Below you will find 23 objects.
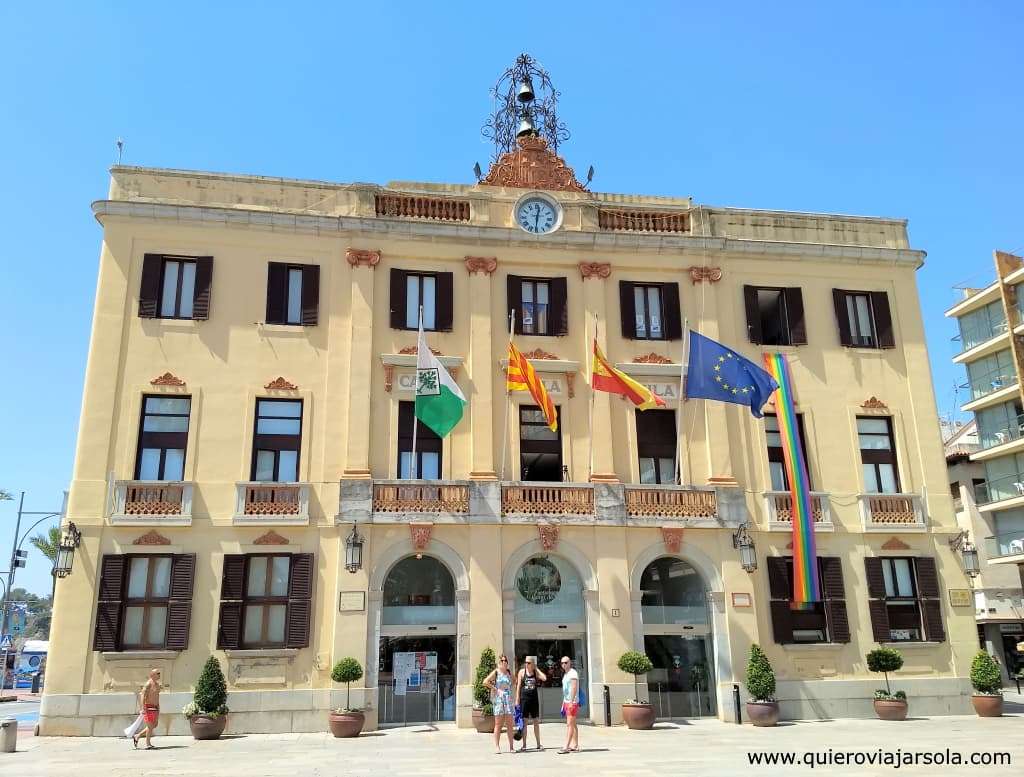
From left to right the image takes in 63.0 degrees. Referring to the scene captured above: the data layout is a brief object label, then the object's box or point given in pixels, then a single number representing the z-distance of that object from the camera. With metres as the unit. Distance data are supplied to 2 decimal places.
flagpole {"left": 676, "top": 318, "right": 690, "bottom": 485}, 24.19
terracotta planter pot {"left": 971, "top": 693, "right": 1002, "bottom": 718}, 22.78
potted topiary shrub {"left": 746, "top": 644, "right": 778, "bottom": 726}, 21.42
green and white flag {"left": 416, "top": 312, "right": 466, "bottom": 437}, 21.89
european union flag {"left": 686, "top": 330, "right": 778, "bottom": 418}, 22.92
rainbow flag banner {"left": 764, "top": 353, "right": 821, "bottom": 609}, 23.31
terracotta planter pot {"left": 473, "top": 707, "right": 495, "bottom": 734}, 20.17
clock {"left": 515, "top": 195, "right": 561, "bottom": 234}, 25.70
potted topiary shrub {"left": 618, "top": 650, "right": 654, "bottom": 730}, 20.84
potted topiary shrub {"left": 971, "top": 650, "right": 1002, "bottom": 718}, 22.80
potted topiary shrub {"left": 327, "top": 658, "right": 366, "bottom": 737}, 19.72
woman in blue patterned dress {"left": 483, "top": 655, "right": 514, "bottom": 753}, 16.55
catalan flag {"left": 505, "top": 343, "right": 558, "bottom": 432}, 22.53
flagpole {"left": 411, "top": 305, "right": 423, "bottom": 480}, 22.14
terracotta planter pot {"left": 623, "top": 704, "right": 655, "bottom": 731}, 20.81
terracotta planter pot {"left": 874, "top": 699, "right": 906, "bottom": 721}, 22.08
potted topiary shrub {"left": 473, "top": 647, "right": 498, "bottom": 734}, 20.22
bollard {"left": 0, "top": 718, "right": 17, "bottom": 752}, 17.12
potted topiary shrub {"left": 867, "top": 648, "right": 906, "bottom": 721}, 22.11
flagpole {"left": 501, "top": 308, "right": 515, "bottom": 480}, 23.64
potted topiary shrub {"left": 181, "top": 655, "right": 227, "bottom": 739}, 19.44
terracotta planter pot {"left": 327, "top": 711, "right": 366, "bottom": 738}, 19.70
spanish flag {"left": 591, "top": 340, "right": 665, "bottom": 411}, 22.73
